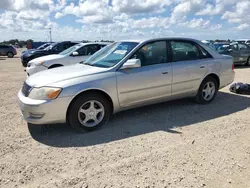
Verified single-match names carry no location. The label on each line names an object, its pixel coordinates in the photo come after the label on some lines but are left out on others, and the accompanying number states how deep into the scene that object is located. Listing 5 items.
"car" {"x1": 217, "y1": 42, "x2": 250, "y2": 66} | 11.01
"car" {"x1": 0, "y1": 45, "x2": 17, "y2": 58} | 21.40
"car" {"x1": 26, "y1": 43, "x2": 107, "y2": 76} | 7.18
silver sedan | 3.15
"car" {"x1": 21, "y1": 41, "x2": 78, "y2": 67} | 11.31
